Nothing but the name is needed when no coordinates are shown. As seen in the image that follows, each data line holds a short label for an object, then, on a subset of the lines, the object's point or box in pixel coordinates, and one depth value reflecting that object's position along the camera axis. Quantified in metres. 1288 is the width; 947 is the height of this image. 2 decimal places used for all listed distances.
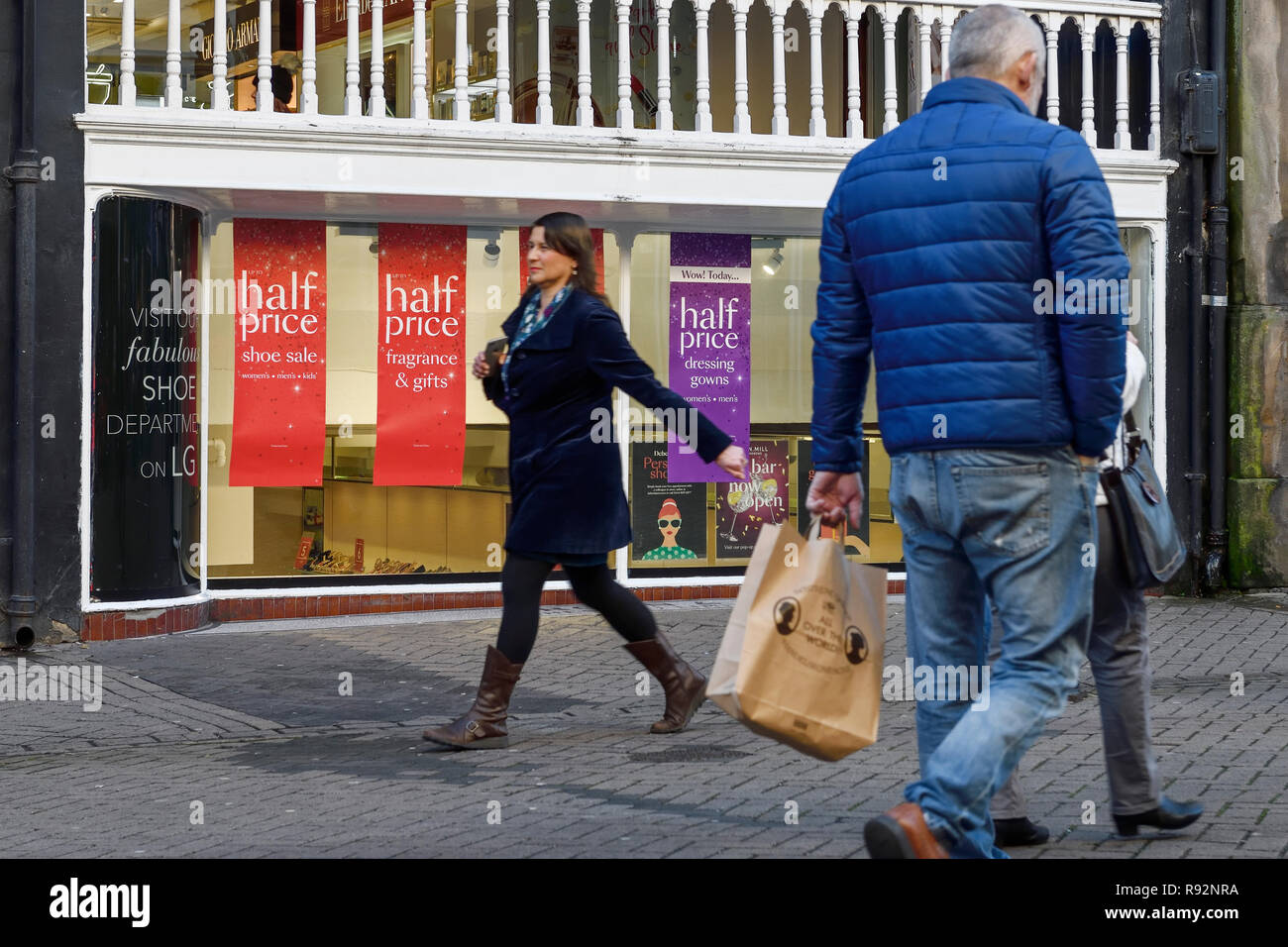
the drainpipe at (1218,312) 12.89
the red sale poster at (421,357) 11.80
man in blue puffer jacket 4.33
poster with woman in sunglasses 12.44
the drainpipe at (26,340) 10.15
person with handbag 5.14
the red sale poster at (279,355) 11.45
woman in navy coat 7.03
